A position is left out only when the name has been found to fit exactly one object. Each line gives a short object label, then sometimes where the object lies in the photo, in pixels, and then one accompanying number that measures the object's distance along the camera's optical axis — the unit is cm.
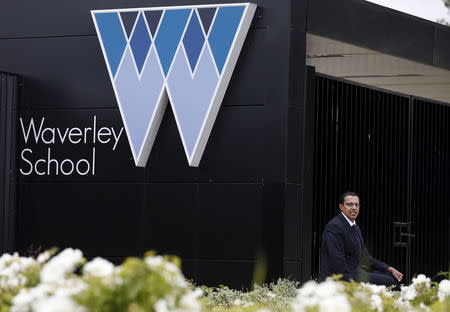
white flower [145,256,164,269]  718
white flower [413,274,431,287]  1121
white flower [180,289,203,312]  698
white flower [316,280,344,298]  757
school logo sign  2205
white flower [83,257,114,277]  735
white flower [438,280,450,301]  1034
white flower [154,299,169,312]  672
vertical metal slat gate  2470
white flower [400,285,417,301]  1114
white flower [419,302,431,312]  931
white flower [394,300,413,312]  990
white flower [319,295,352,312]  698
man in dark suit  1889
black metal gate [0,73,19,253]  2379
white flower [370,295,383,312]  965
